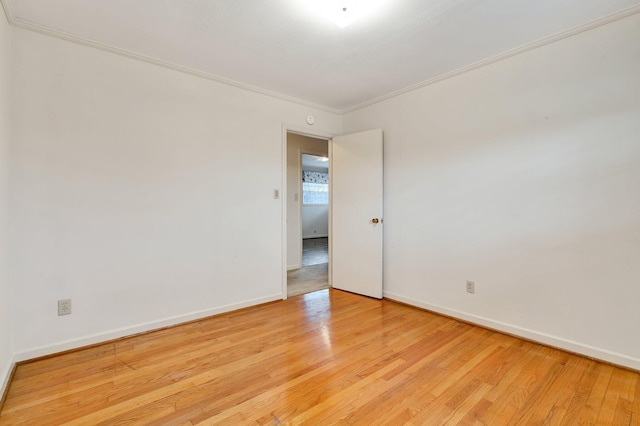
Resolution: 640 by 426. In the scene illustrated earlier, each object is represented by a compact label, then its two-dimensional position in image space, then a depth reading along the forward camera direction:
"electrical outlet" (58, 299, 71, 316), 2.20
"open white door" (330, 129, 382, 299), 3.50
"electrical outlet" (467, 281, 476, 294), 2.76
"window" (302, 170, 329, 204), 9.19
